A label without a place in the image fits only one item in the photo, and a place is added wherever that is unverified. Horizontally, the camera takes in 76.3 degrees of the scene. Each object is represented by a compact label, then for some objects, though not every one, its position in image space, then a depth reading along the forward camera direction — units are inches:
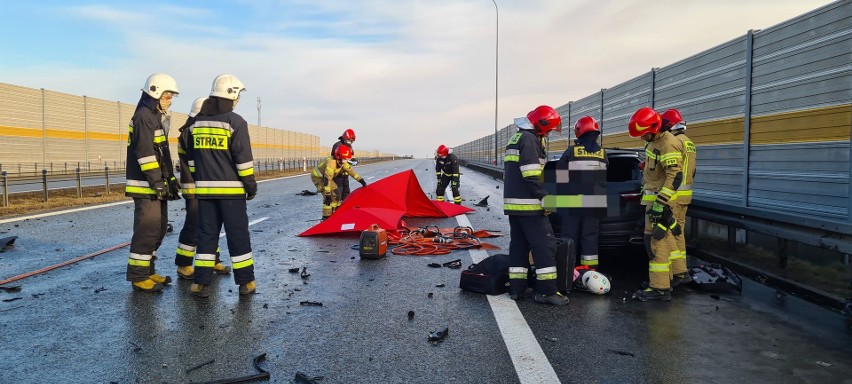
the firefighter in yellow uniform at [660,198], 217.2
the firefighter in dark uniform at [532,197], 205.3
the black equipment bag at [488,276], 222.7
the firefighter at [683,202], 229.1
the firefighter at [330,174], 456.8
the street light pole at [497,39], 1426.8
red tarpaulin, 385.7
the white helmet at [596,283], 222.4
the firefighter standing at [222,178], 217.6
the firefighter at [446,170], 585.0
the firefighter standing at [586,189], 241.8
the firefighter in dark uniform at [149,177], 227.1
